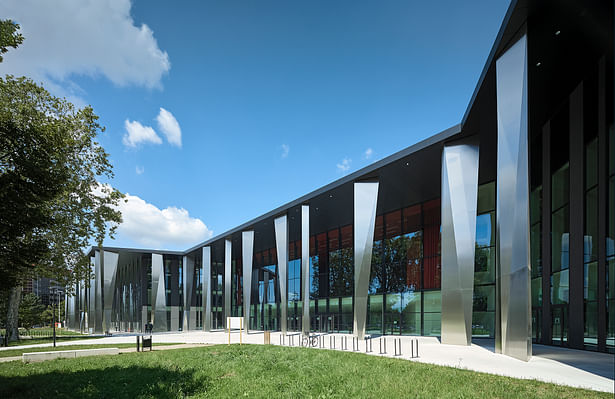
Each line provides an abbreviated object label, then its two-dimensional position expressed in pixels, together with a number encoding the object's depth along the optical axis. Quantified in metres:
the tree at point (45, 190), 11.77
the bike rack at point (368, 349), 20.50
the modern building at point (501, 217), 16.34
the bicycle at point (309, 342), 24.95
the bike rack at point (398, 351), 19.11
